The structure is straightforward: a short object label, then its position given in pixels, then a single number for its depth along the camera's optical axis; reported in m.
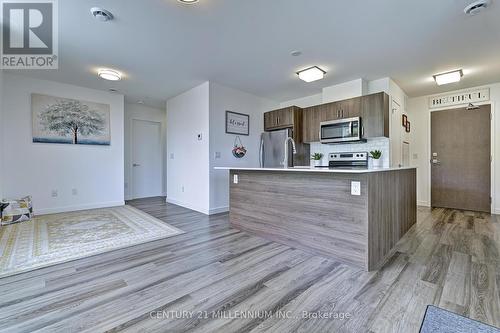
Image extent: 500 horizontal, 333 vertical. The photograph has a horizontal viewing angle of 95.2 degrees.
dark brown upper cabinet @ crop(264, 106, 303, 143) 4.86
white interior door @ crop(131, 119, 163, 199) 6.25
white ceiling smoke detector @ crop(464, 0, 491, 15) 2.14
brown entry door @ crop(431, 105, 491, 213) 4.57
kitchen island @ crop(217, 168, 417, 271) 2.15
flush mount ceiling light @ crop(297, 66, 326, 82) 3.70
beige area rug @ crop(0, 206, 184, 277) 2.36
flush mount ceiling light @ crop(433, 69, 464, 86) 3.79
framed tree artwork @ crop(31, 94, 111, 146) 4.28
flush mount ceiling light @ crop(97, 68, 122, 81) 3.77
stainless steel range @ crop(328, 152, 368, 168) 4.32
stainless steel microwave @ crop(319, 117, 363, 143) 4.01
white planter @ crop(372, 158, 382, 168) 4.19
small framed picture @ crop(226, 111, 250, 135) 4.75
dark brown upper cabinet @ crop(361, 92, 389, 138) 3.81
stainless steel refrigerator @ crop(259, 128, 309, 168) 4.98
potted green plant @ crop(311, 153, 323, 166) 4.91
